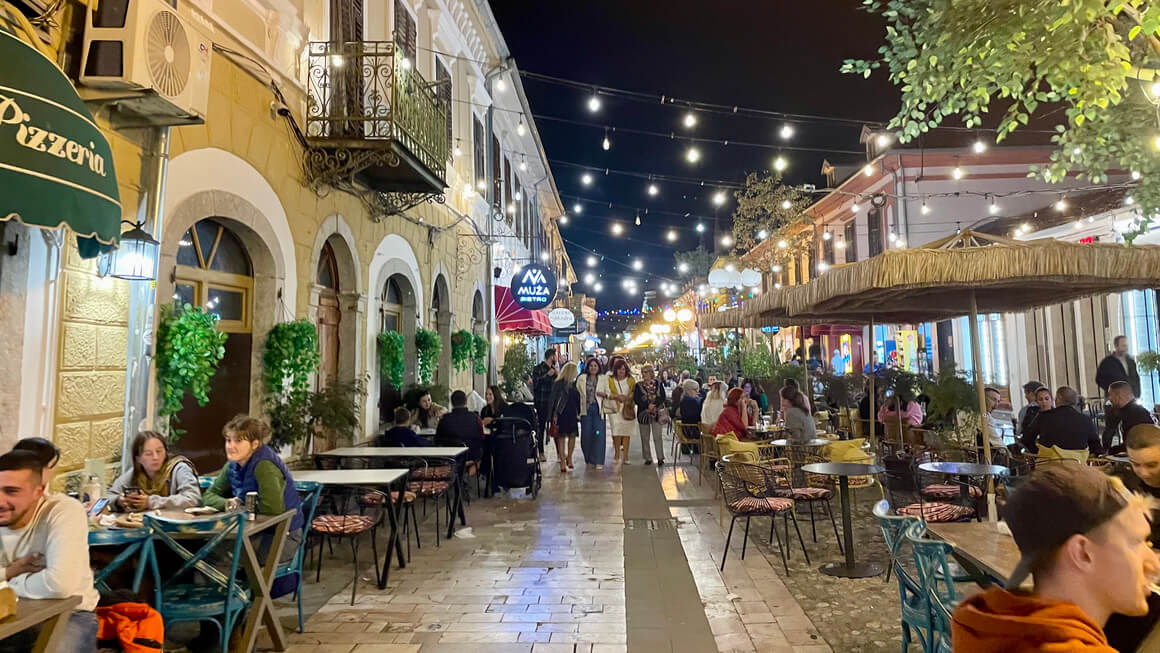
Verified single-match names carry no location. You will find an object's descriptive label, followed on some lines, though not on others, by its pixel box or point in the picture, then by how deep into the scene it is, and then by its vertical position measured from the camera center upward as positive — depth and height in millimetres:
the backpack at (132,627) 2697 -1047
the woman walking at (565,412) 10445 -585
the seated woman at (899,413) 9438 -583
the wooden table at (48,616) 2348 -872
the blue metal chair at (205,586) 3449 -1167
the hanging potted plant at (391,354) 8938 +323
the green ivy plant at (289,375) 6281 +31
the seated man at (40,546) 2588 -697
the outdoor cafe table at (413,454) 6832 -815
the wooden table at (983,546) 2936 -879
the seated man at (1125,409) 6559 -383
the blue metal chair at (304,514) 4288 -1016
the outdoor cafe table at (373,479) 5230 -851
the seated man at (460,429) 8195 -660
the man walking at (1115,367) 9446 +68
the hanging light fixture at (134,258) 4250 +805
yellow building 3971 +1699
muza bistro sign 13875 +1922
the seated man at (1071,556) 1439 -425
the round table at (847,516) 5313 -1187
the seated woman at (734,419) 8281 -569
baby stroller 8461 -989
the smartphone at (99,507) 3746 -744
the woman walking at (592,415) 10812 -664
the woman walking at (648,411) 11016 -609
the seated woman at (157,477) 4175 -649
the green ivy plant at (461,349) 12325 +529
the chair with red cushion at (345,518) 4946 -1153
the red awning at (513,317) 15838 +1486
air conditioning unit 4012 +2099
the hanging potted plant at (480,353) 13633 +515
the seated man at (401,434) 7445 -654
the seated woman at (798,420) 7844 -557
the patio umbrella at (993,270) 4746 +783
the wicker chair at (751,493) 5543 -1096
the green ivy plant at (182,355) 4805 +180
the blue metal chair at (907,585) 3077 -1018
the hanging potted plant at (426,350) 10445 +444
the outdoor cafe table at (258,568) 3668 -1159
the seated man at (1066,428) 6352 -553
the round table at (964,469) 4938 -754
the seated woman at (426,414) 9570 -555
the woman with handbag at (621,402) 10984 -454
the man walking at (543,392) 11672 -291
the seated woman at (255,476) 4125 -641
